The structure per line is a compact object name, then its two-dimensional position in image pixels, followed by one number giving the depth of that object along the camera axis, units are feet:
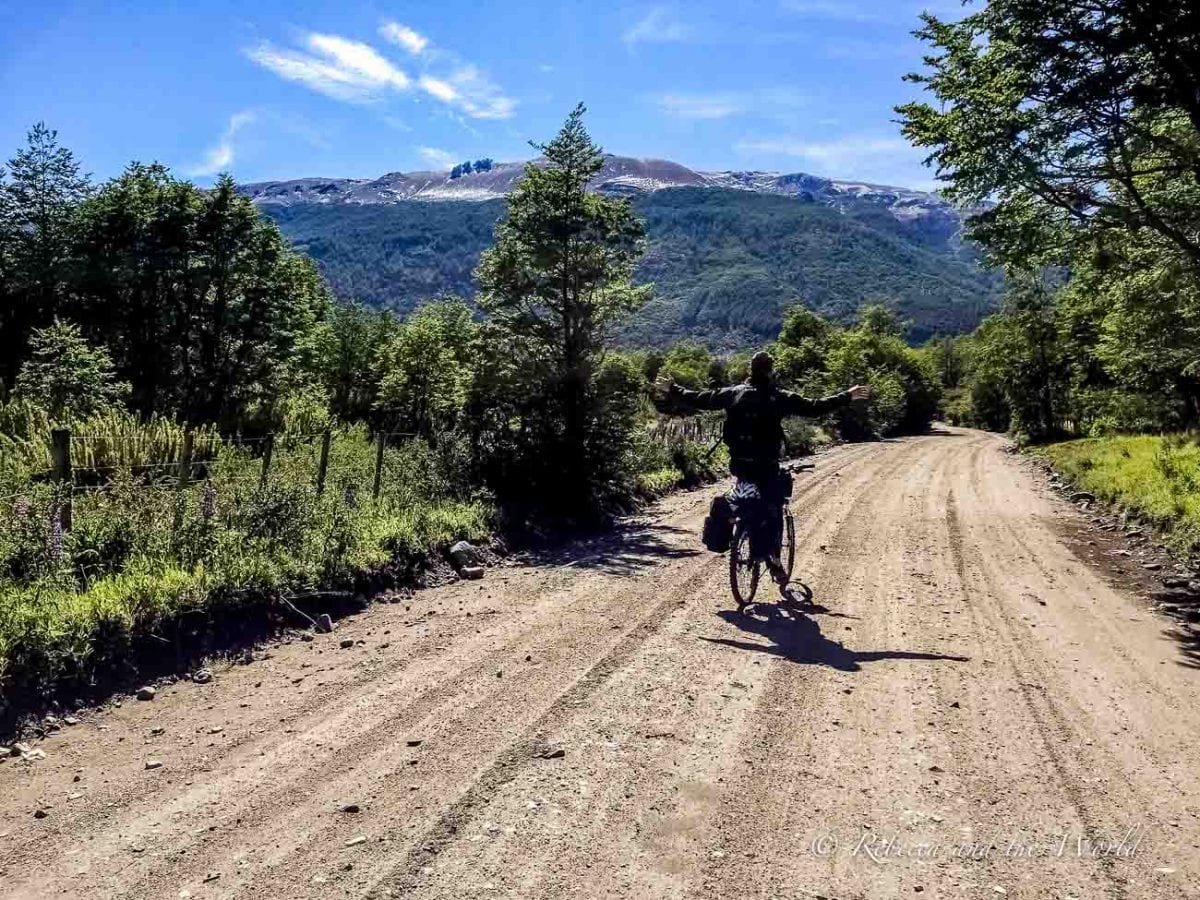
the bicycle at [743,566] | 23.89
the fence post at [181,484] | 24.20
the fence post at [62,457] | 23.59
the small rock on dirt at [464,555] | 32.17
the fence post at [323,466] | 31.63
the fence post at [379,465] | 35.01
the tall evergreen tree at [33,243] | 88.84
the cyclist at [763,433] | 23.86
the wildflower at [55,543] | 21.04
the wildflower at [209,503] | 24.82
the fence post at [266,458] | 29.60
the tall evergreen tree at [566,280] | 46.06
